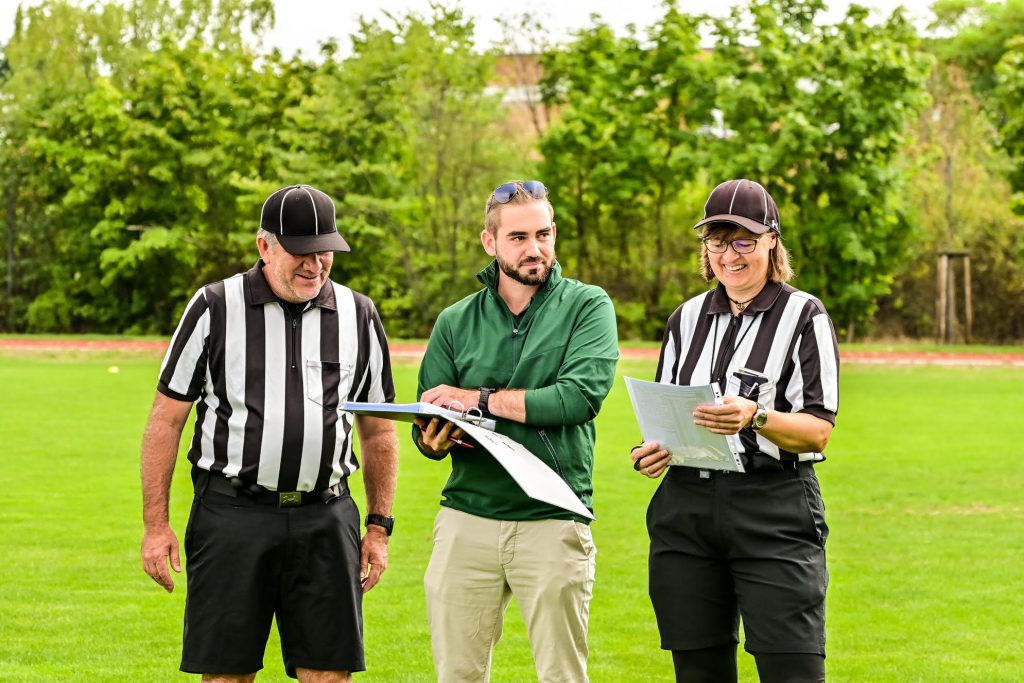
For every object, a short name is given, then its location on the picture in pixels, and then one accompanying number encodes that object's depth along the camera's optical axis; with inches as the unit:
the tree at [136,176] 1569.9
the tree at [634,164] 1444.4
